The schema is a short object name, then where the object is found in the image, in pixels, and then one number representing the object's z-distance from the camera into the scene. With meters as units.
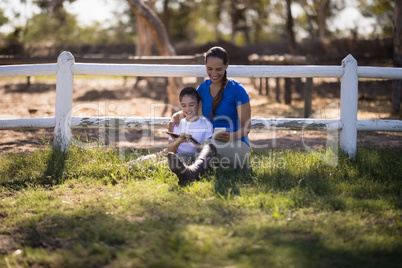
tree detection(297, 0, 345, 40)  33.50
